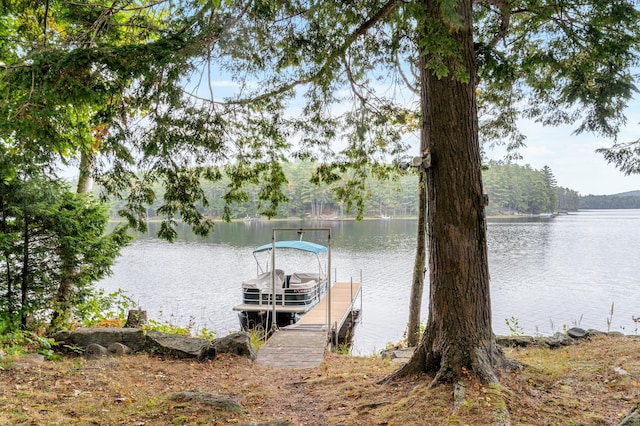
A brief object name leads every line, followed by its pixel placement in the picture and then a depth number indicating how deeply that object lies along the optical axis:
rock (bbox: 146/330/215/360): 5.30
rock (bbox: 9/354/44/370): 4.06
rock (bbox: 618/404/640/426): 2.15
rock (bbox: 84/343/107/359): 5.02
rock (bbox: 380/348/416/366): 5.31
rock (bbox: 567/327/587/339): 6.00
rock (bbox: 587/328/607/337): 6.05
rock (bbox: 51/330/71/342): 5.29
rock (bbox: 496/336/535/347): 5.93
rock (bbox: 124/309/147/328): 6.42
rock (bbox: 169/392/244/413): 3.28
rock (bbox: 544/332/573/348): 5.76
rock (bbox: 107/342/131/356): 5.20
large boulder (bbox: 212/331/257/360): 5.51
